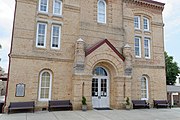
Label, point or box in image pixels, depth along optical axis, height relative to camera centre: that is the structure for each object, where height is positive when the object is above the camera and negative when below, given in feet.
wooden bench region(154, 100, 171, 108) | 58.39 -7.38
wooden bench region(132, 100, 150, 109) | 54.34 -7.12
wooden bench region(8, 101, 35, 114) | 42.05 -6.34
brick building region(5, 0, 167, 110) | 47.14 +8.02
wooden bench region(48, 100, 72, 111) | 45.74 -6.51
